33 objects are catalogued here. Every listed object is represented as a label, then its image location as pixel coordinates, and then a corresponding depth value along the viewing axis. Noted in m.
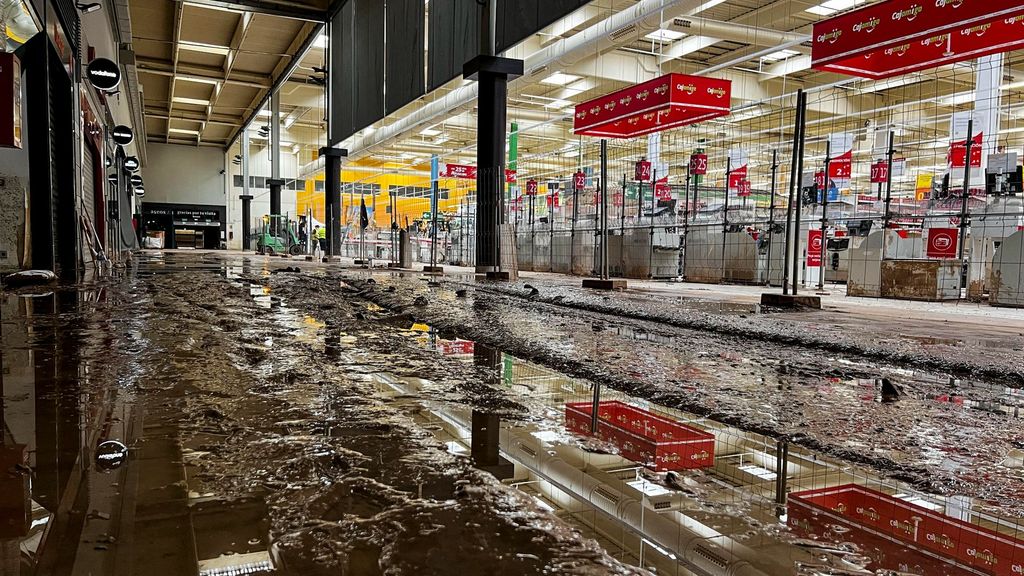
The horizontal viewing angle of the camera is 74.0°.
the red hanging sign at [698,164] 13.82
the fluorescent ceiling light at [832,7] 12.96
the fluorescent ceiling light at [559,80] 17.60
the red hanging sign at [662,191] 15.70
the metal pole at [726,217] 12.08
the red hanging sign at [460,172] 20.12
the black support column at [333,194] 19.23
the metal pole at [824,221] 9.64
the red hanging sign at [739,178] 17.28
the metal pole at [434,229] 11.80
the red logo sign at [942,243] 8.31
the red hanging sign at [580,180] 16.67
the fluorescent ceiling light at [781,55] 15.07
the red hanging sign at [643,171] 15.05
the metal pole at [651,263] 12.87
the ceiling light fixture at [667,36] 14.47
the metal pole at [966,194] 8.01
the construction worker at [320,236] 25.80
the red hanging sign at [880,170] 13.73
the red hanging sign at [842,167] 14.52
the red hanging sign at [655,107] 9.51
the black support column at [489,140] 10.31
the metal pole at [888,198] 8.91
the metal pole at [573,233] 14.01
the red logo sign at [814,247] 13.23
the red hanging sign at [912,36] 5.79
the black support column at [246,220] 33.38
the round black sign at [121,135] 15.20
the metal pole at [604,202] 7.22
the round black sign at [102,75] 9.60
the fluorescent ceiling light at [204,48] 20.31
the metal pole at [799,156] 5.32
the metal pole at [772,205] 9.24
